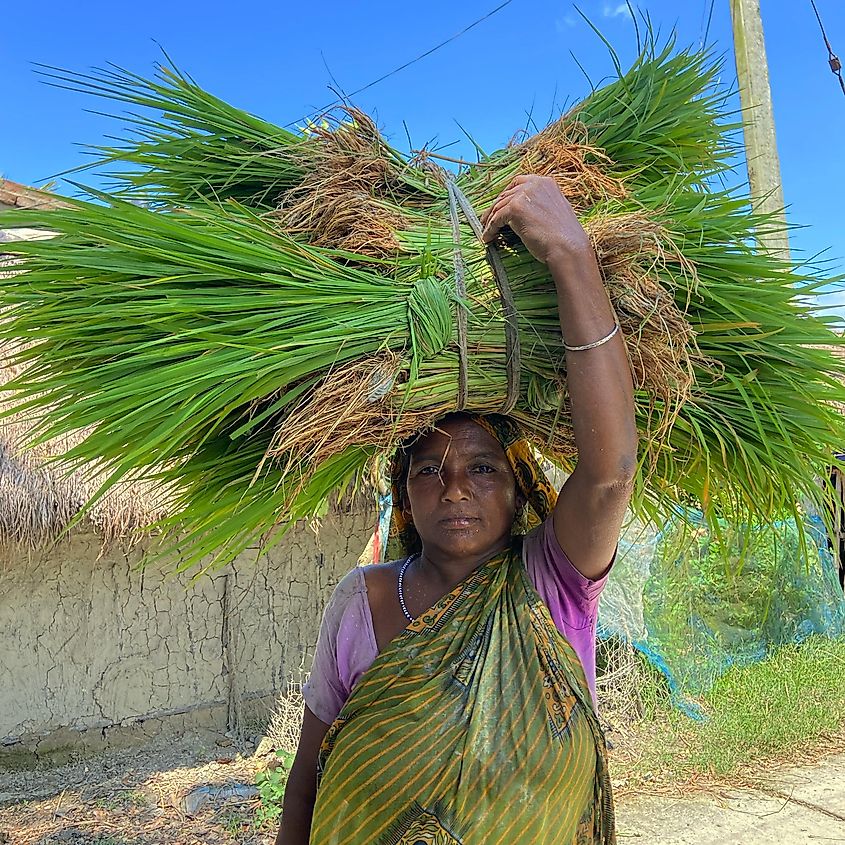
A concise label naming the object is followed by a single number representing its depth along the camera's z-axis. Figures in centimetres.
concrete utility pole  557
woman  132
